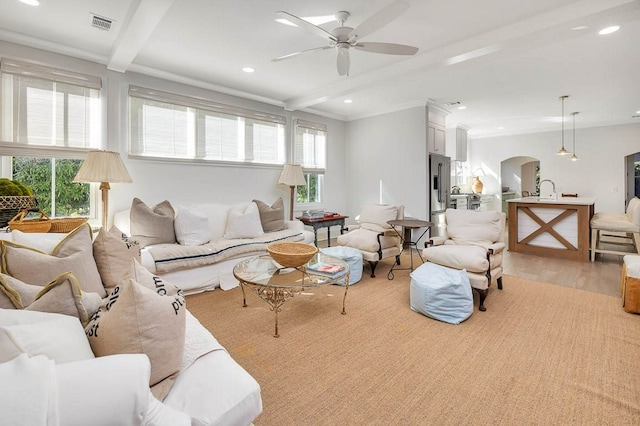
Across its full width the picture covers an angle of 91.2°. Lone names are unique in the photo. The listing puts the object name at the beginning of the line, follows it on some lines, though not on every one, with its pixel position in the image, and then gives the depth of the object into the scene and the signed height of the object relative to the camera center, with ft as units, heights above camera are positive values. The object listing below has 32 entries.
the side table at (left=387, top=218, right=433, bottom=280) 12.76 -0.68
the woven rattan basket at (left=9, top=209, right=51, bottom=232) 8.32 -0.40
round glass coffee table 7.97 -1.85
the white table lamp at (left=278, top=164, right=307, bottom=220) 17.08 +1.82
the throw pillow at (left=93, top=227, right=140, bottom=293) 6.32 -1.00
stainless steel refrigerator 18.30 +1.24
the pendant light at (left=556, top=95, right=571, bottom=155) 16.90 +6.12
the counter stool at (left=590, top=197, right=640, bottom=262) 14.28 -0.67
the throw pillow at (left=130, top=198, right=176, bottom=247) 11.33 -0.61
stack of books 8.74 -1.74
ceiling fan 7.21 +4.54
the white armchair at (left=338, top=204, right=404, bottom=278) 13.28 -1.18
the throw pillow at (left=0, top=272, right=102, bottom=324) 3.43 -1.00
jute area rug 5.38 -3.32
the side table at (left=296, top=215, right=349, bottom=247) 16.68 -0.66
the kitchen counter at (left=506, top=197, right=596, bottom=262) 15.38 -0.90
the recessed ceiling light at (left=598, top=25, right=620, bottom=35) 9.49 +5.54
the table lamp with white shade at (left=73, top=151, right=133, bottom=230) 10.62 +1.30
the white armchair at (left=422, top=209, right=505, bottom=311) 9.75 -1.30
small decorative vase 27.32 +2.02
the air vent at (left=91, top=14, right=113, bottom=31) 9.20 +5.61
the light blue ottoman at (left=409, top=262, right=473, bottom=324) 8.75 -2.50
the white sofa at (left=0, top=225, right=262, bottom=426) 2.05 -1.33
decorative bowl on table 8.52 -1.26
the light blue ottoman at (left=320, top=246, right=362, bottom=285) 12.06 -1.94
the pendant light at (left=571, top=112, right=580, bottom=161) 20.79 +5.30
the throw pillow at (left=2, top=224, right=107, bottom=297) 4.72 -0.87
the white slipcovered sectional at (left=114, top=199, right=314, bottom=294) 10.61 -1.28
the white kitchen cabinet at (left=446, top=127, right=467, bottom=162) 23.72 +5.08
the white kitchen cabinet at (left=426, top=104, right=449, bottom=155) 17.95 +4.78
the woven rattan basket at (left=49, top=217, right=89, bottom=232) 9.48 -0.47
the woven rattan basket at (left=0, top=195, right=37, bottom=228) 8.12 +0.08
